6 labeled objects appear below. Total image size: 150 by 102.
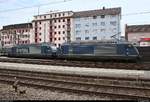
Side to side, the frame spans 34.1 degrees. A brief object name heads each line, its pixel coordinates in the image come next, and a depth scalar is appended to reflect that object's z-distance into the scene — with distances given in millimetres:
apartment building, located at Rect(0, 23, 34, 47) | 106688
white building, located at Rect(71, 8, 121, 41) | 81306
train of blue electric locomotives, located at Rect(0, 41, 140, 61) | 28375
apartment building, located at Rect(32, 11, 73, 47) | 95375
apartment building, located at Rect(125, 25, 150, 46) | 82688
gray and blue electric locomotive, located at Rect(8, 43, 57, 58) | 35906
